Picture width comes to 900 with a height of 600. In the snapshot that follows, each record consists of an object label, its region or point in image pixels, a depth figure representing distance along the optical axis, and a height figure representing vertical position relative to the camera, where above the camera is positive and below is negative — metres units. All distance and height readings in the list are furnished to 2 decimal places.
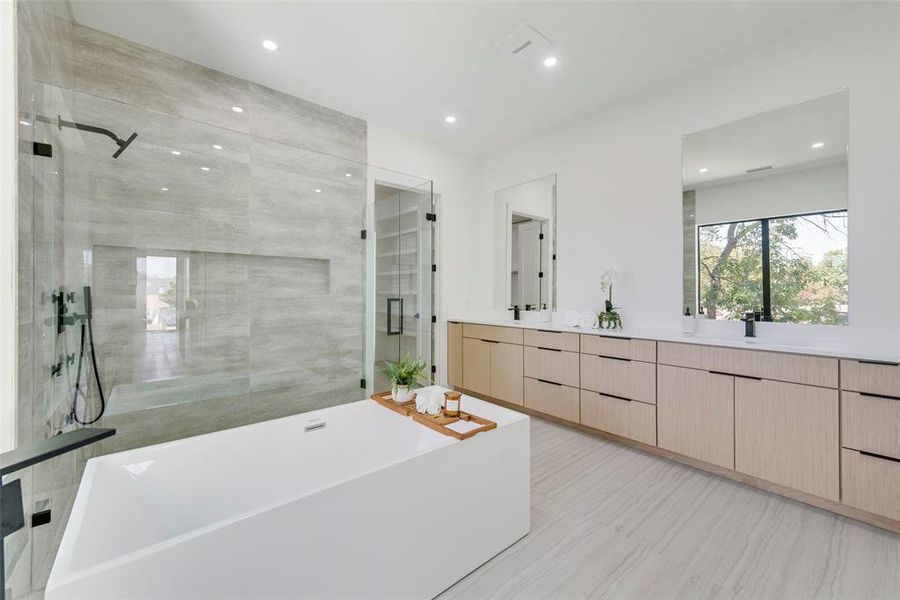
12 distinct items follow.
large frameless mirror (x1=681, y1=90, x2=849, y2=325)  2.25 +0.57
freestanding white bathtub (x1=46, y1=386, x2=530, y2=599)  1.02 -0.77
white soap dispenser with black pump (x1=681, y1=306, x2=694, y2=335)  2.78 -0.17
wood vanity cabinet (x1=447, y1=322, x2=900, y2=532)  1.82 -0.68
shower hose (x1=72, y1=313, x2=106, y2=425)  1.93 -0.43
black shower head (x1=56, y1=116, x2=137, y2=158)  1.96 +0.94
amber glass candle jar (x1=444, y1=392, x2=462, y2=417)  1.89 -0.55
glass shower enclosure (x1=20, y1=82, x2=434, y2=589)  1.69 +0.14
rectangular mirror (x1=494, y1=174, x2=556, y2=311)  3.80 +0.59
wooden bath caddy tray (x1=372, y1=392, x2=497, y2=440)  1.67 -0.61
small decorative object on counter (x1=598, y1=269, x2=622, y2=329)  3.12 -0.10
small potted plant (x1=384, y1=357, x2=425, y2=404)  2.19 -0.48
